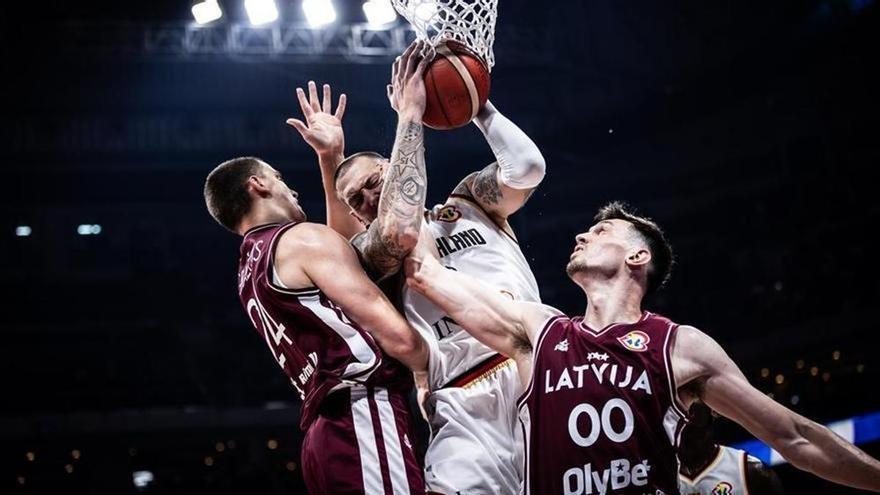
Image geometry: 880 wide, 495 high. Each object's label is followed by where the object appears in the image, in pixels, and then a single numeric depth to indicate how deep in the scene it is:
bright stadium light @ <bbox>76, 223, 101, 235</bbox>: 17.64
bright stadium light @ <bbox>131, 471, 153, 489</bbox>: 15.16
